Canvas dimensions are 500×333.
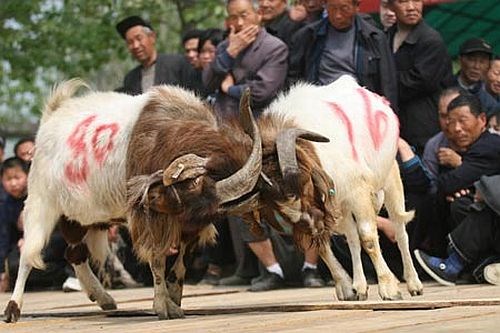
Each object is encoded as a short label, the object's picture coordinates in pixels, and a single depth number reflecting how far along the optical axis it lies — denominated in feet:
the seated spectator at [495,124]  39.01
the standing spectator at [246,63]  39.65
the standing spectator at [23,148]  48.73
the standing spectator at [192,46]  46.19
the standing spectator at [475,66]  42.52
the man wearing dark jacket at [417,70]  39.96
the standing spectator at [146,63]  45.09
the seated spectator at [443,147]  38.88
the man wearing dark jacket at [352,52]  37.91
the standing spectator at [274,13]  44.25
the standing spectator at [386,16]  44.57
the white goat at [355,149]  31.94
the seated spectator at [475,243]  36.60
